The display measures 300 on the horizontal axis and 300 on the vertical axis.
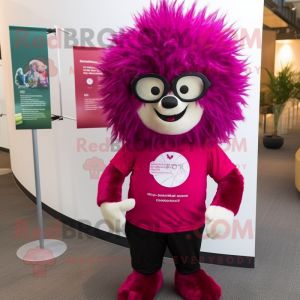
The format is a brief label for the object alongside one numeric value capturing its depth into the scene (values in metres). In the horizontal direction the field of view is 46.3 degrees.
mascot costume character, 1.48
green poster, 2.23
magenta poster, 2.32
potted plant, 6.52
